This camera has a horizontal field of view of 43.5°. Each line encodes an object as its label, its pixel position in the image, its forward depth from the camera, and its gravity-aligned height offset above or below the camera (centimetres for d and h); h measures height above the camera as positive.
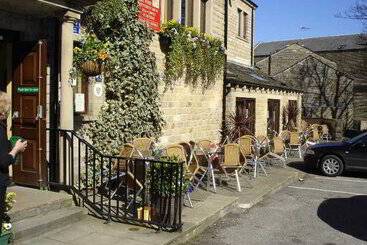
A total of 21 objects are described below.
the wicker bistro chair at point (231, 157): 941 -103
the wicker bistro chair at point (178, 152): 788 -79
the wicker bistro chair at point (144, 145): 867 -76
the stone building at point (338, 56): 3655 +475
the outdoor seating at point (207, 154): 935 -101
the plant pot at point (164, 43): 1074 +150
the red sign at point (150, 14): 985 +203
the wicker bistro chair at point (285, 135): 1632 -99
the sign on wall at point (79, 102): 791 +5
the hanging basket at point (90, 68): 748 +61
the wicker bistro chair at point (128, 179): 706 -118
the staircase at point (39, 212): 575 -147
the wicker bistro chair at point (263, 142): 1283 -99
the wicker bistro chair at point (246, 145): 1132 -94
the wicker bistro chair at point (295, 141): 1678 -123
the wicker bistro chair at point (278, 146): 1327 -114
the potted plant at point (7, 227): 465 -129
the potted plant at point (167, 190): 634 -117
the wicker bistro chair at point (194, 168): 871 -118
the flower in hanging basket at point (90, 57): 749 +79
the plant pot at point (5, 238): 461 -135
